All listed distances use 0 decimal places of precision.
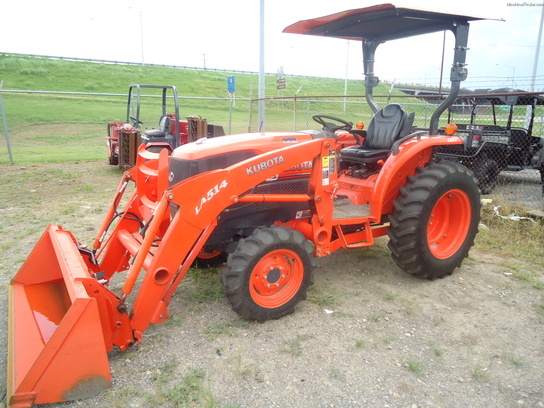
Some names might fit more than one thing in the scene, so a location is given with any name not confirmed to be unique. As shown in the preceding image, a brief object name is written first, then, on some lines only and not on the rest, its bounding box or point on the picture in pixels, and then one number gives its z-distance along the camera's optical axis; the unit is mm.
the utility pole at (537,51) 13727
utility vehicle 7996
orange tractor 2459
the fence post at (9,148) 10191
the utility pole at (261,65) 11281
